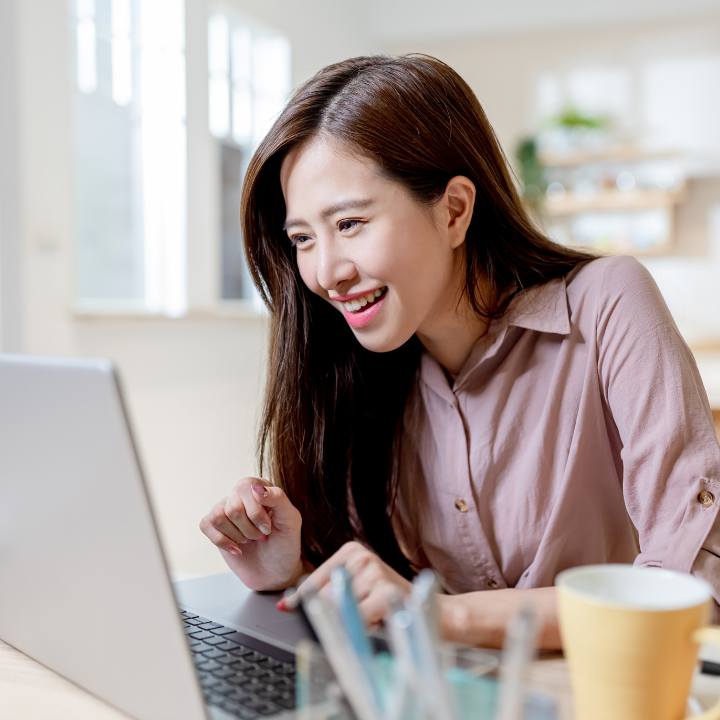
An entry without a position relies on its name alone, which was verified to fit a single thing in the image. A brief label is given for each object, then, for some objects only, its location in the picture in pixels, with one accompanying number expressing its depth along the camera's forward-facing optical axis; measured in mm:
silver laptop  497
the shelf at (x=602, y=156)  4961
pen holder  409
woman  987
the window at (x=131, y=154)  3326
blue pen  394
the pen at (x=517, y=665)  339
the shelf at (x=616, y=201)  5016
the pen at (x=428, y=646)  362
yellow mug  443
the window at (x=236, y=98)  4121
